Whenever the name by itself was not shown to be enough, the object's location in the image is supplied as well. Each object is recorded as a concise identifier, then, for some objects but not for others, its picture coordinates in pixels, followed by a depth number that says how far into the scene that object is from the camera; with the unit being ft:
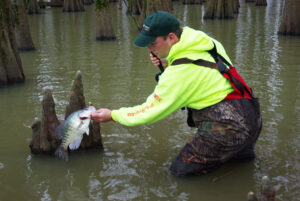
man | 11.01
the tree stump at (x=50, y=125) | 14.07
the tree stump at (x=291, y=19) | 40.22
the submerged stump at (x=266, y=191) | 8.34
